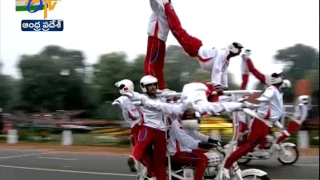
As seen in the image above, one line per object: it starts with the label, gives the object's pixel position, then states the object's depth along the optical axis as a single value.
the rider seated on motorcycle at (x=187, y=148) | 5.36
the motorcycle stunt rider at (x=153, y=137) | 5.30
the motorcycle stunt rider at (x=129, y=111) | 5.70
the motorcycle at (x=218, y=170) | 5.42
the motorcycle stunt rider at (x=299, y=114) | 11.95
